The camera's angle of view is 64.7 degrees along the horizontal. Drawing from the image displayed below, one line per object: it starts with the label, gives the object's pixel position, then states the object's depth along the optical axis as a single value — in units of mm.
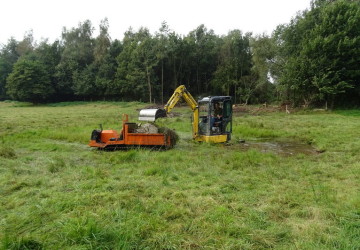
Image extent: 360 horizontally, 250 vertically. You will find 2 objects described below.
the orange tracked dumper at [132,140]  11188
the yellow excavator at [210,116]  12810
